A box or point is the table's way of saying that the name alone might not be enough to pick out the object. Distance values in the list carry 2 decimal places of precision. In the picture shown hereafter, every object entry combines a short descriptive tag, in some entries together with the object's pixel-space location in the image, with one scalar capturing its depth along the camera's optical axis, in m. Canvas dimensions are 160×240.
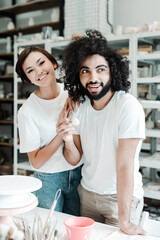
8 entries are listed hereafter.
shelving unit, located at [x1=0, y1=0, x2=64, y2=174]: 4.03
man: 1.18
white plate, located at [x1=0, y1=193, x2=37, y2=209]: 0.96
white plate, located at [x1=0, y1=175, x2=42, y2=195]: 0.97
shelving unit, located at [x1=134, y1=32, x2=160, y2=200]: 2.60
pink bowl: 0.91
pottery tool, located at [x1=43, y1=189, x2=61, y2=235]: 0.81
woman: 1.48
